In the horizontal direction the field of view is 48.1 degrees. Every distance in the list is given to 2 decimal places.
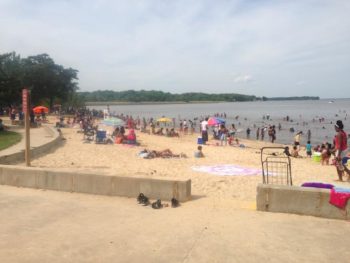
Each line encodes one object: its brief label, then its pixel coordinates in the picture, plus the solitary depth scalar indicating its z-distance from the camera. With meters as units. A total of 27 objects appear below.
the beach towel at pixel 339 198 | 5.56
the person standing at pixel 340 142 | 9.41
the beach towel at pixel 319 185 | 6.46
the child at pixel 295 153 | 18.95
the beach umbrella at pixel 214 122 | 27.00
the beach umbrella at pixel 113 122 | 23.71
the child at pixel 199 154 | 16.60
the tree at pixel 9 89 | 22.52
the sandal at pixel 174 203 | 6.36
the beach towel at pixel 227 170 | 12.14
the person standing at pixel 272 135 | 31.02
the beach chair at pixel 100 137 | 19.86
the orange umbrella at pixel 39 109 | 30.13
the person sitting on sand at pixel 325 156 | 16.27
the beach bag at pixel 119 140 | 20.20
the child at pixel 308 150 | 19.98
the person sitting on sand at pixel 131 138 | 20.27
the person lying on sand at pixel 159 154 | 15.55
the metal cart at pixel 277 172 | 10.43
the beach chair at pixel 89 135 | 20.45
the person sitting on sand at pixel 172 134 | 30.94
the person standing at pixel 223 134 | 25.17
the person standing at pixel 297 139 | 23.34
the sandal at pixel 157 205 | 6.26
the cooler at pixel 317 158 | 17.17
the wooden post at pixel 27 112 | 9.54
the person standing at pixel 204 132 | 24.26
